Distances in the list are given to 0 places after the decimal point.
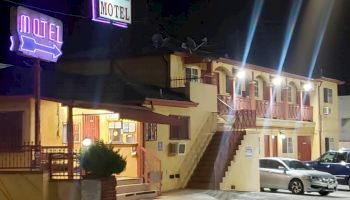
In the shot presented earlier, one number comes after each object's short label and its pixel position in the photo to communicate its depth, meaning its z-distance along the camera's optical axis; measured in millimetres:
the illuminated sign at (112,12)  25062
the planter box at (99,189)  16281
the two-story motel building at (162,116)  19266
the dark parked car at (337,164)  27125
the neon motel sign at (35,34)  16844
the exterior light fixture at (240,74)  31002
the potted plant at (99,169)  16344
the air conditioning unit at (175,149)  23405
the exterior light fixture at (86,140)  19925
